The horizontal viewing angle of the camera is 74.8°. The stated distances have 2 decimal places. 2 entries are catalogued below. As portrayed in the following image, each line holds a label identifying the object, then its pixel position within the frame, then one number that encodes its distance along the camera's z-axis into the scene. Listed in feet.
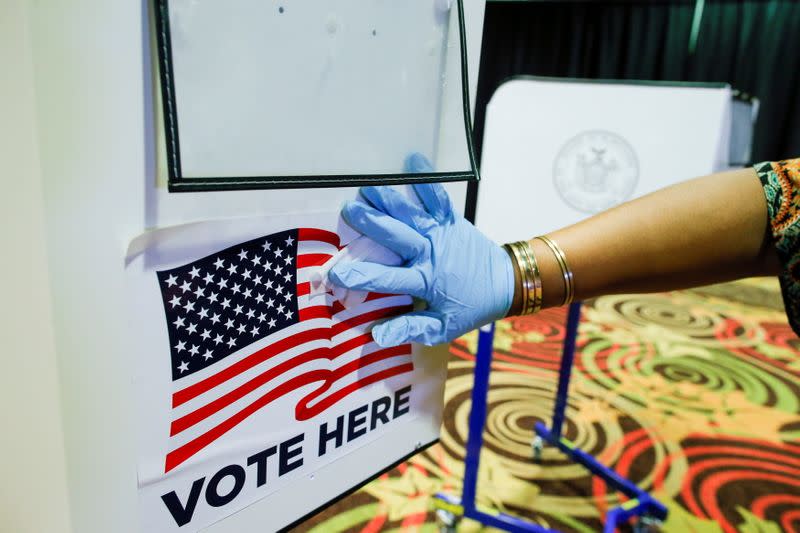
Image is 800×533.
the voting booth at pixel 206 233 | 1.09
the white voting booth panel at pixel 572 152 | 5.72
